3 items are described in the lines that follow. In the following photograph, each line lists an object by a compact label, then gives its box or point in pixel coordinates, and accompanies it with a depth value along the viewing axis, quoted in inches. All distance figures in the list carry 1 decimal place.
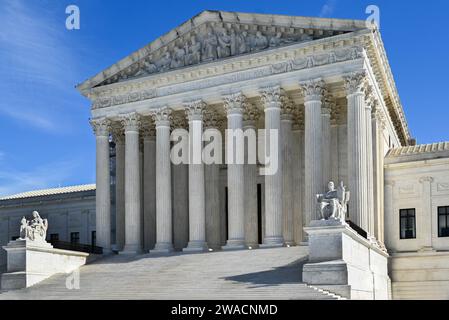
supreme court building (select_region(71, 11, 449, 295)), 1633.9
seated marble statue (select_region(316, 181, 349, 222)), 1298.0
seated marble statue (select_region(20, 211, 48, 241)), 1641.2
